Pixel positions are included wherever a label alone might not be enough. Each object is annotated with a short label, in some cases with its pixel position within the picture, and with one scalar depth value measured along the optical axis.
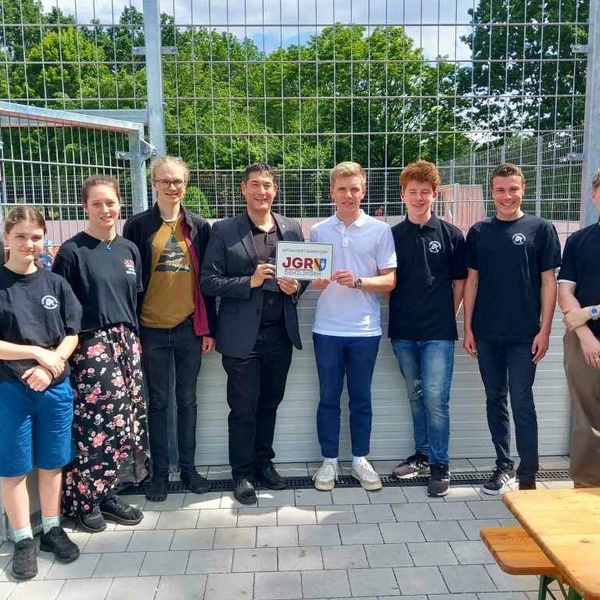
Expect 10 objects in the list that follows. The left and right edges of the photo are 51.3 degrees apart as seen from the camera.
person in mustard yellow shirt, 3.69
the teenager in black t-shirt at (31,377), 2.95
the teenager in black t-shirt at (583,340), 3.31
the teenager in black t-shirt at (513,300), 3.62
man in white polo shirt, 3.78
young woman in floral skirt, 3.32
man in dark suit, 3.65
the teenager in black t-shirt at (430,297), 3.82
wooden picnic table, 1.83
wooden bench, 2.34
